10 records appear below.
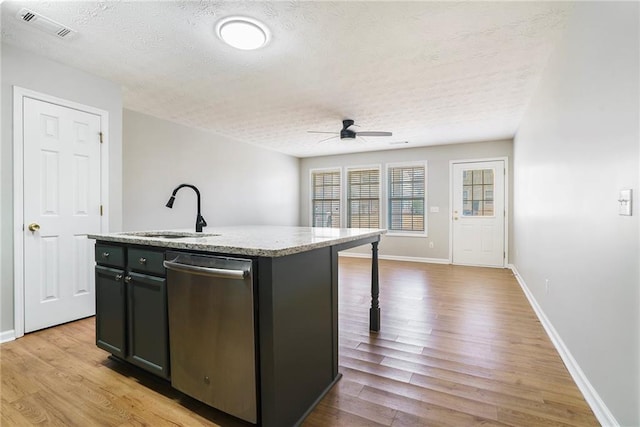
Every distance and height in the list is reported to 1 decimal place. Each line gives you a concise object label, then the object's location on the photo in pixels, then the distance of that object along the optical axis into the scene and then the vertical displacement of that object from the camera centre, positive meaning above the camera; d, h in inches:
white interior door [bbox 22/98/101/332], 105.6 -0.4
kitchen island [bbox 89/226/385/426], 54.6 -20.4
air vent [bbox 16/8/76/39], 84.7 +53.8
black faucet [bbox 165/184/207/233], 97.4 -4.6
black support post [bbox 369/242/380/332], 105.3 -33.2
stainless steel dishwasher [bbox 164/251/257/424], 56.0 -24.0
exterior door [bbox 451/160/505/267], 227.8 -1.6
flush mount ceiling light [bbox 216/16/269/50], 84.6 +51.8
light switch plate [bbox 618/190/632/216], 50.3 +1.7
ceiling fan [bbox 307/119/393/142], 161.4 +42.4
